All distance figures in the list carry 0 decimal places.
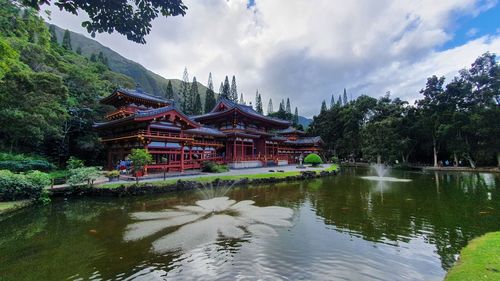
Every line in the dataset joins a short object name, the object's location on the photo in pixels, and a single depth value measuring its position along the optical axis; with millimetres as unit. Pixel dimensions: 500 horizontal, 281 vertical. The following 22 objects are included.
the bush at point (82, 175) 15034
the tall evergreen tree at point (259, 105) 87250
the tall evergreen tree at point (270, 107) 124875
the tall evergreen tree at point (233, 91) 80625
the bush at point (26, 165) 19297
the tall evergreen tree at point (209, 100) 67000
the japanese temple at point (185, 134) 22312
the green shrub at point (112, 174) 18820
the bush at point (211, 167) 25375
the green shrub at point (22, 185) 12219
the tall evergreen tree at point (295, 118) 95688
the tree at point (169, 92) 69188
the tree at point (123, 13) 3658
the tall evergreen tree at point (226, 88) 76438
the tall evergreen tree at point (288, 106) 102412
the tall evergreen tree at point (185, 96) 68950
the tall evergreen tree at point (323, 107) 66725
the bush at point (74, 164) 15791
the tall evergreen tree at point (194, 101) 65988
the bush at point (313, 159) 36406
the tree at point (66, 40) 65312
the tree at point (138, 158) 17875
